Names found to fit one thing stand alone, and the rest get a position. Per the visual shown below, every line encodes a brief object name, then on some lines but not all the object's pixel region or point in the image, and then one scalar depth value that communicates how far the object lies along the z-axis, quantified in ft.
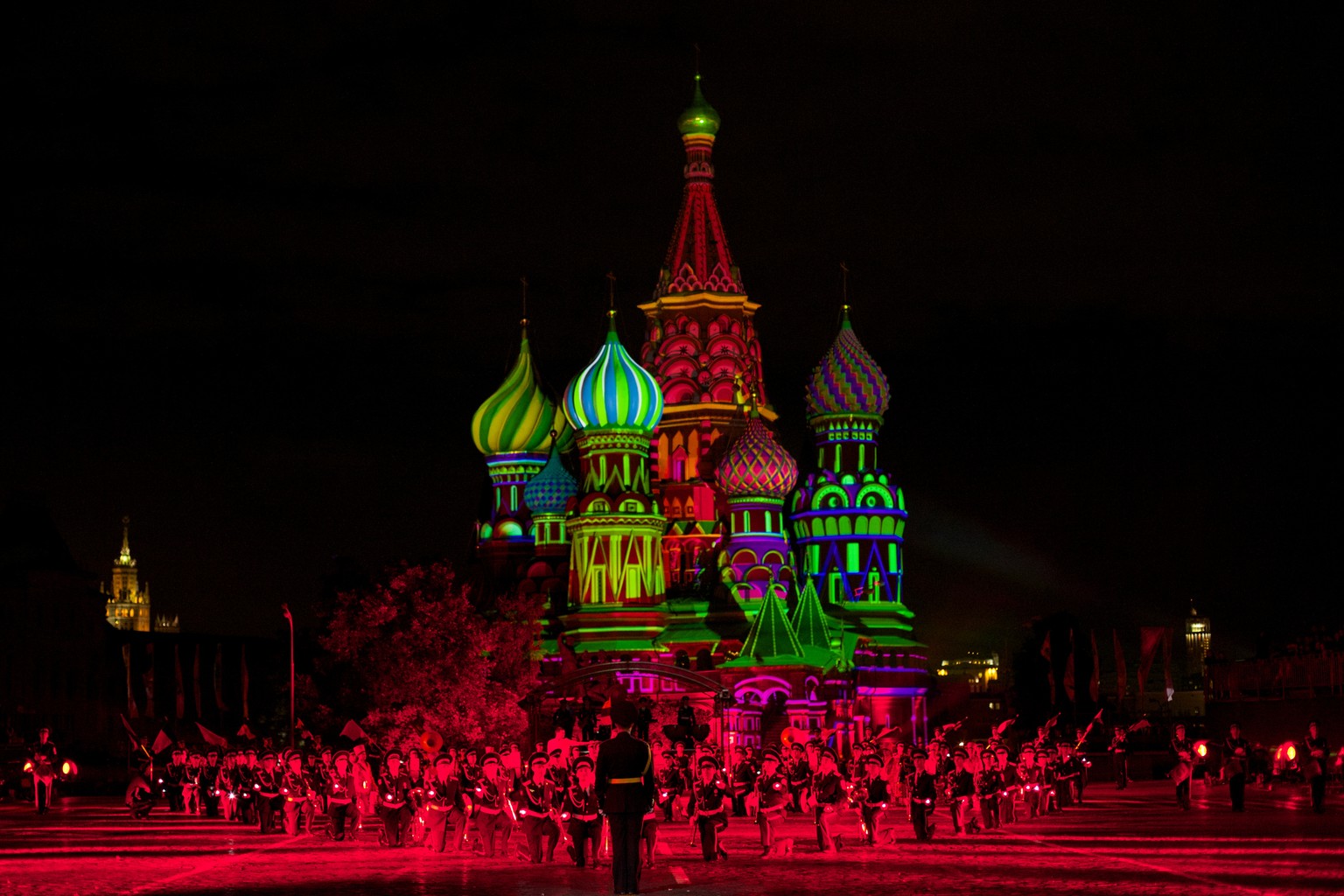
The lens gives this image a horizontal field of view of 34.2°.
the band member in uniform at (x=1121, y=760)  179.52
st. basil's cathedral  280.92
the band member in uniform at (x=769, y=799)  90.84
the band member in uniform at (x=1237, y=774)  122.93
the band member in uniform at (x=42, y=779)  145.79
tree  194.29
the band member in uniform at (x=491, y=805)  90.74
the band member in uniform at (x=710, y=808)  86.89
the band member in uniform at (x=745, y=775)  98.84
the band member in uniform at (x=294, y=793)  113.09
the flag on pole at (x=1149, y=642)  184.55
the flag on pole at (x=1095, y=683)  200.64
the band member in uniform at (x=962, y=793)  102.53
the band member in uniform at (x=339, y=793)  103.55
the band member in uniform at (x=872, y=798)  94.43
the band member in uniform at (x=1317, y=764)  118.52
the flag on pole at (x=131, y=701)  212.23
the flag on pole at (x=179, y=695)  214.98
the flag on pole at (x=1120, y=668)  200.15
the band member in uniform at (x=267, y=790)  113.70
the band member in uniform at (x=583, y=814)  83.04
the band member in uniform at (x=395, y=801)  99.25
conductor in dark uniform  68.59
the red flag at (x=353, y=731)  126.72
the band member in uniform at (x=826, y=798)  91.56
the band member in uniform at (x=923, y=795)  98.53
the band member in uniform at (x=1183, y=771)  127.03
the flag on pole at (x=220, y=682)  216.33
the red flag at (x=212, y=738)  159.19
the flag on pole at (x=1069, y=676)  198.29
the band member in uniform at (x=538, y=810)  86.75
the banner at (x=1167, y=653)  189.10
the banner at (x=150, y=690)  211.00
